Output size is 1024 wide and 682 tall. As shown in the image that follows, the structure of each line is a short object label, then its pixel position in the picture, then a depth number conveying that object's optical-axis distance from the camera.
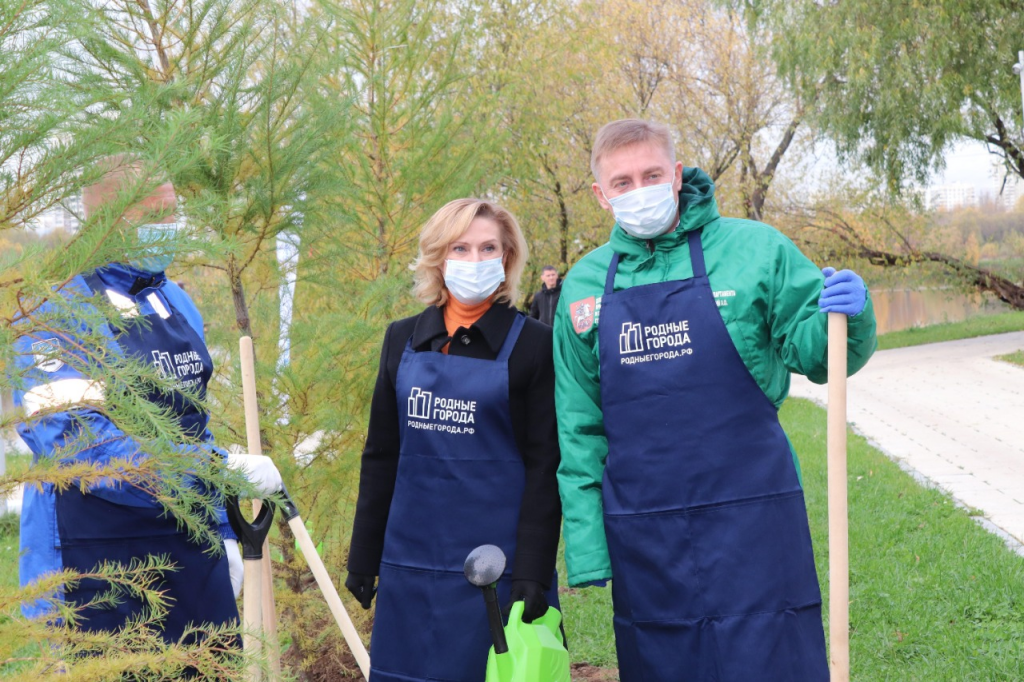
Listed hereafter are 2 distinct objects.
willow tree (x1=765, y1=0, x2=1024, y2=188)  15.75
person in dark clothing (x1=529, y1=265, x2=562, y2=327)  12.98
